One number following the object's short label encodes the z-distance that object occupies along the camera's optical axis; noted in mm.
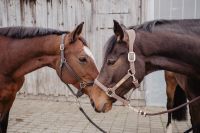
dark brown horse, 2484
